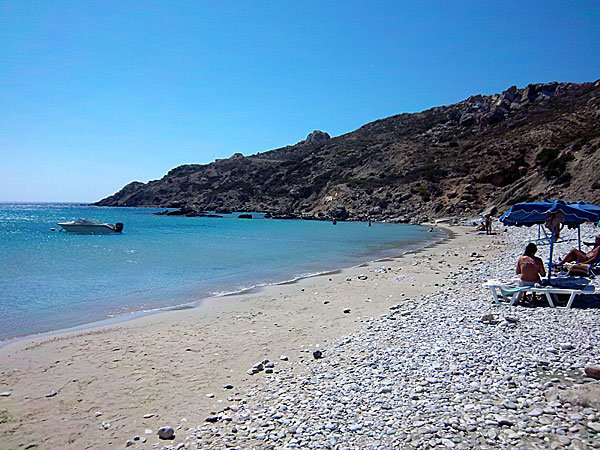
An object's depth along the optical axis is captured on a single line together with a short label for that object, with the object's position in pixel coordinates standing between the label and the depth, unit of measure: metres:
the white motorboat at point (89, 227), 48.53
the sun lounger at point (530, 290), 8.80
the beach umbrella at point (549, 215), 10.01
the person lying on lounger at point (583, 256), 12.26
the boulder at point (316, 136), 177.25
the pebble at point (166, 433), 4.95
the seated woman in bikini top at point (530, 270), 9.66
